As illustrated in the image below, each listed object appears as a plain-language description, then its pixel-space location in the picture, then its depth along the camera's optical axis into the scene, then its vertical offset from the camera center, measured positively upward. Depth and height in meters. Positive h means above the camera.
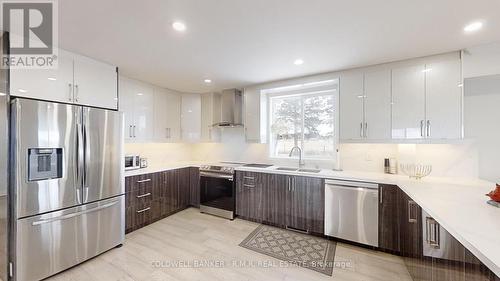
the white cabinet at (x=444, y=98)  2.22 +0.48
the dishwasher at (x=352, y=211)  2.39 -0.91
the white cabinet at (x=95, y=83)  2.26 +0.70
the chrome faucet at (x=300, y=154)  3.41 -0.26
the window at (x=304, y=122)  3.26 +0.32
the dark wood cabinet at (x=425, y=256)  1.00 -0.78
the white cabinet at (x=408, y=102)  2.37 +0.47
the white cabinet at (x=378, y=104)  2.53 +0.48
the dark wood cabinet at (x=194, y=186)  3.80 -0.91
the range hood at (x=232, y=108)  3.78 +0.61
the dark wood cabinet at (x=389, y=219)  2.26 -0.93
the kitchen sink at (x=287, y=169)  3.13 -0.47
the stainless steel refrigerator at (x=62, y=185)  1.74 -0.46
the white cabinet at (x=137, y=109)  3.07 +0.52
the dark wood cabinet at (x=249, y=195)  3.17 -0.92
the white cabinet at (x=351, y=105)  2.69 +0.48
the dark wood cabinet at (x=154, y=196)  2.81 -0.92
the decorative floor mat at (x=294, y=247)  2.19 -1.36
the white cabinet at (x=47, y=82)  1.81 +0.58
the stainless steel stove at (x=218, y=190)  3.39 -0.90
